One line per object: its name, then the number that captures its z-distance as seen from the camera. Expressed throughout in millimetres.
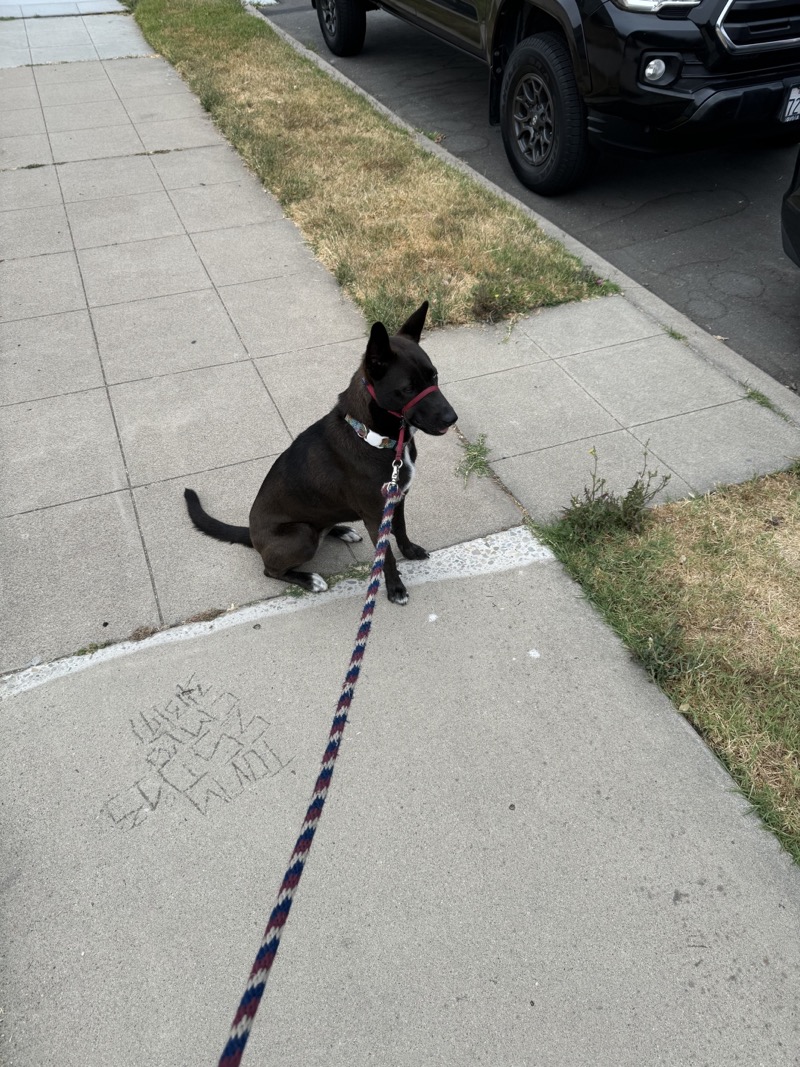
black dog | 2658
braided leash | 1293
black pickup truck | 4875
